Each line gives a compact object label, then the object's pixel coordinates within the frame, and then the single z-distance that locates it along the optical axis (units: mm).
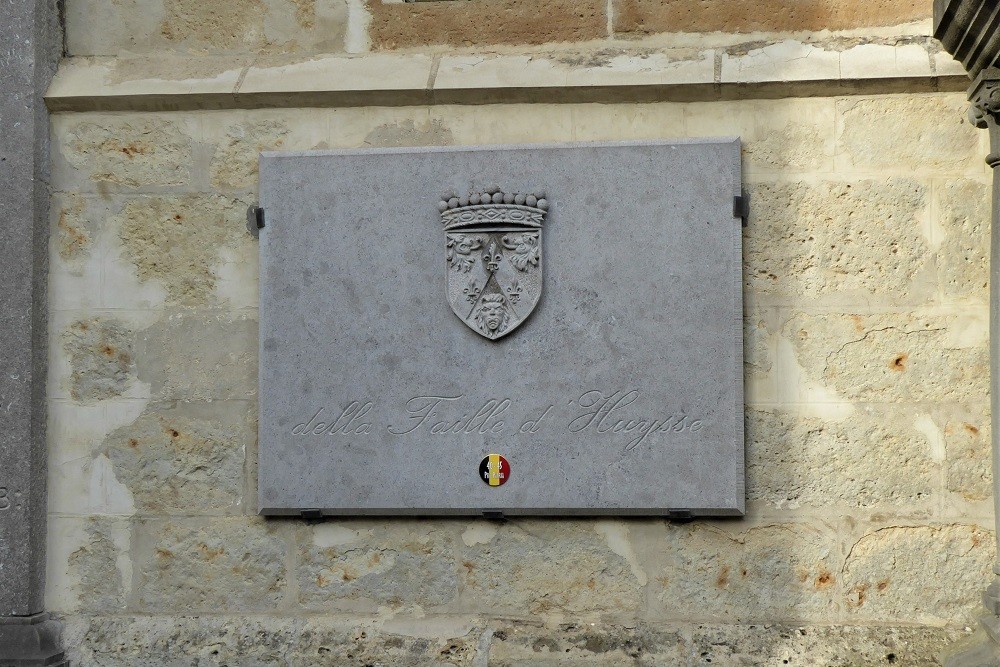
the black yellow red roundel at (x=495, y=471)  3475
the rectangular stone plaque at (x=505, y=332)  3432
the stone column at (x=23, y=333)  3584
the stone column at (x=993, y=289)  3223
